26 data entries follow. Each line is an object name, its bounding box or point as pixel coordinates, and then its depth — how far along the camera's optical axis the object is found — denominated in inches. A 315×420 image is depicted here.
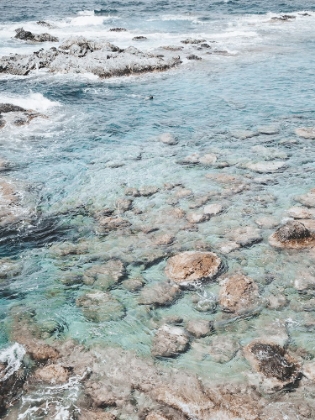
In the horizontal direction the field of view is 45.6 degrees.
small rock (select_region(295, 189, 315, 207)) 347.3
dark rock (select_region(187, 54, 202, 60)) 897.6
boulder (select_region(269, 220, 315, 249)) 292.8
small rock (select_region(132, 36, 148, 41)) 1137.4
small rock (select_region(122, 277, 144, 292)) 263.4
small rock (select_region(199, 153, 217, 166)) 433.1
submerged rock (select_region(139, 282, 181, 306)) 251.6
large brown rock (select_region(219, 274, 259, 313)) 243.1
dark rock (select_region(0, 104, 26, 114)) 596.0
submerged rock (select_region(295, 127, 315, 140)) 485.0
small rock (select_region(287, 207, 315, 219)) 327.4
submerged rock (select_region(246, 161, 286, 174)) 409.7
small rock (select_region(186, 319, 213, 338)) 225.8
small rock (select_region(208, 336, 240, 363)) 211.5
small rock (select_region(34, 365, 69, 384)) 196.9
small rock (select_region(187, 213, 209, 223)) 331.0
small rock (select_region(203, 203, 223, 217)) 341.1
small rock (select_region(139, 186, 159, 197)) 379.6
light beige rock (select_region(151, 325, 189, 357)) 215.4
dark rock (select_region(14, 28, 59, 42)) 1131.9
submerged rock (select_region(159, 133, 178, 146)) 491.2
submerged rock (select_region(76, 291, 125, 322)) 243.3
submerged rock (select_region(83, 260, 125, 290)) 267.4
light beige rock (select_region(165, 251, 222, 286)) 265.6
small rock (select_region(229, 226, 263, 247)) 302.7
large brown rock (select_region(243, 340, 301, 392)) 193.0
